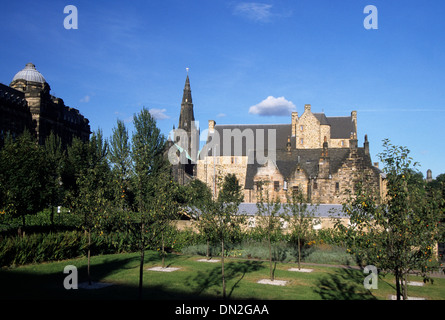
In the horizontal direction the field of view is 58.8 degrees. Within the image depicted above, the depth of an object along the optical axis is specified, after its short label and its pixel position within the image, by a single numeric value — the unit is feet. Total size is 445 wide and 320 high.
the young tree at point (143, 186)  47.70
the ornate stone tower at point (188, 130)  310.86
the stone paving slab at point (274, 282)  60.20
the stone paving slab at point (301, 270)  74.62
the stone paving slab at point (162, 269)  72.01
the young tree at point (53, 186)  89.61
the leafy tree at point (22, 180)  78.69
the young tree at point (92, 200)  59.16
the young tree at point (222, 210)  56.24
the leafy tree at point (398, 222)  38.19
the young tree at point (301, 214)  80.74
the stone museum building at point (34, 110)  207.38
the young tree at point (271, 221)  70.74
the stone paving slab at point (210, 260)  84.81
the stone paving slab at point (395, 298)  51.76
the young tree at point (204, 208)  61.45
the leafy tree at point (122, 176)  50.05
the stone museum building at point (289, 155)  167.02
